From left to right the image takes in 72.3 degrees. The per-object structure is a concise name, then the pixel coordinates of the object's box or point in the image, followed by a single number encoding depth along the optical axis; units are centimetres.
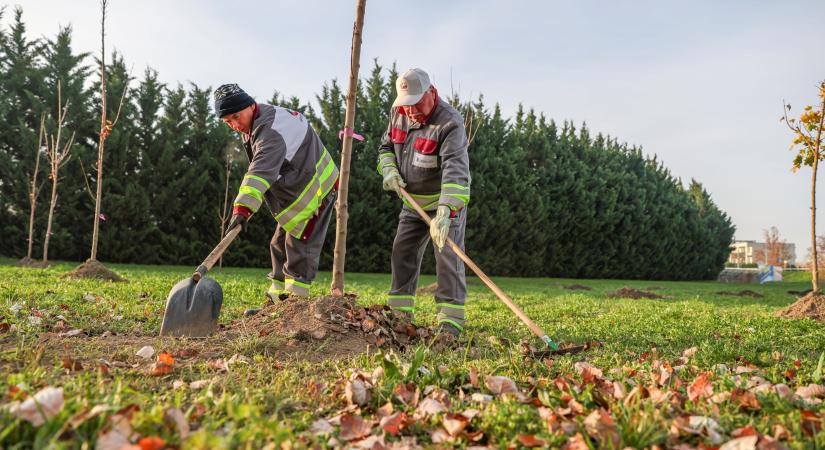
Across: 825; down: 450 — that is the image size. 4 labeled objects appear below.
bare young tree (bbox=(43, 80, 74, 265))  1138
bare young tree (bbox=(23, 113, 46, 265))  1201
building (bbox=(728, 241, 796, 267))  4306
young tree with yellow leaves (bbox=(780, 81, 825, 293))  801
